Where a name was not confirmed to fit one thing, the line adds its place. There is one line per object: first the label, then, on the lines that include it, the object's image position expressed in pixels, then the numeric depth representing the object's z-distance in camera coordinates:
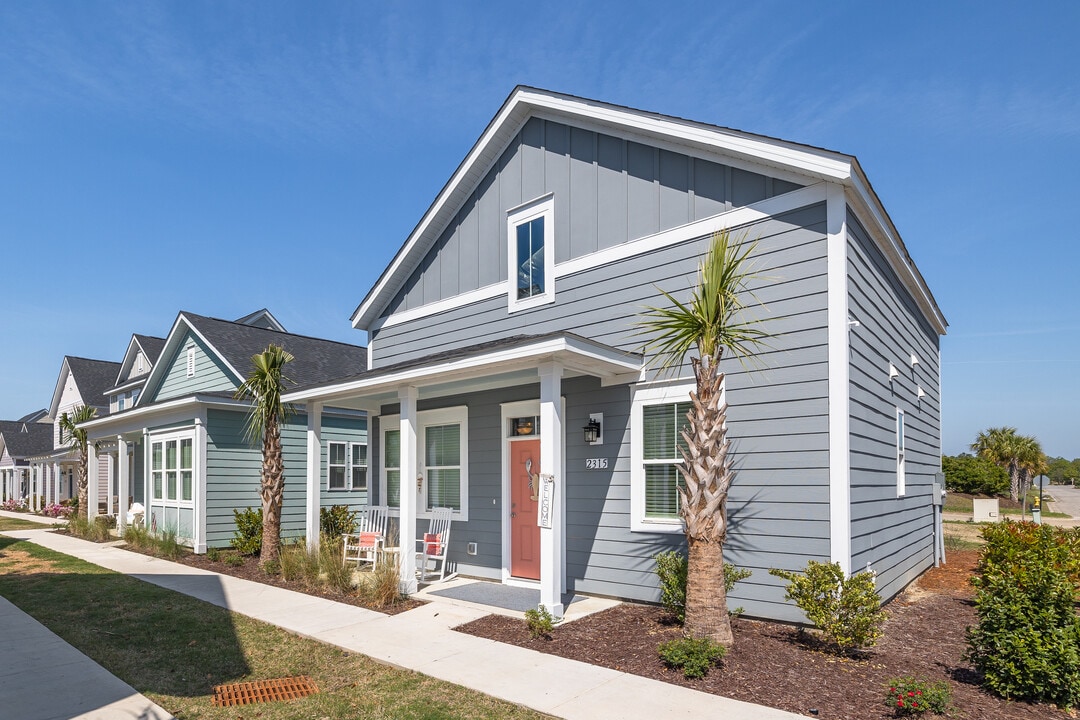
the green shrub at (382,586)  8.68
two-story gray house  7.24
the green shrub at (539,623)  6.88
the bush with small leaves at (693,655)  5.58
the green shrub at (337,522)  13.44
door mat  8.45
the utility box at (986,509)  26.14
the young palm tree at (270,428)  12.08
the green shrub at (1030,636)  4.90
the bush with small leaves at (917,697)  4.62
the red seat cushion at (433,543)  10.51
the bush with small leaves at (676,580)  7.04
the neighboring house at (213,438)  15.28
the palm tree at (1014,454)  40.56
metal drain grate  5.40
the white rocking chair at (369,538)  10.52
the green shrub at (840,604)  6.01
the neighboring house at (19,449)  36.47
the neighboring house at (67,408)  30.11
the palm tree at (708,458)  6.28
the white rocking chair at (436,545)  10.49
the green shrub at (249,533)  13.27
